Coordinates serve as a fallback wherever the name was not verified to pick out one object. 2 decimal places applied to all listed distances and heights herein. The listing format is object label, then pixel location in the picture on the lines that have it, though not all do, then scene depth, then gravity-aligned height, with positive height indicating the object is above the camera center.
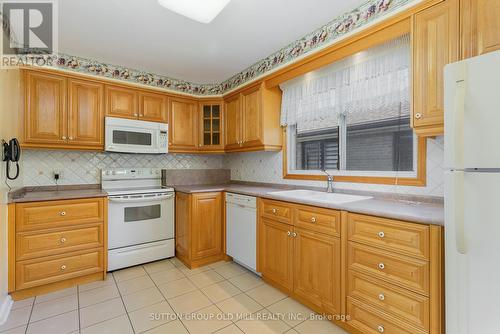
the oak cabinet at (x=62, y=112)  2.40 +0.58
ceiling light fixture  1.57 +1.07
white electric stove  2.58 -0.61
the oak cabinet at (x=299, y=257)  1.73 -0.75
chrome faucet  2.35 -0.18
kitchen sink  2.03 -0.28
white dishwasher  2.46 -0.69
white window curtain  1.86 +0.70
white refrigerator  0.99 -0.13
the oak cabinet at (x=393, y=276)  1.24 -0.64
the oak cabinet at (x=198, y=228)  2.72 -0.73
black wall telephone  1.92 +0.12
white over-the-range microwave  2.75 +0.36
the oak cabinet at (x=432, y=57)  1.39 +0.66
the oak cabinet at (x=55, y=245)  2.06 -0.73
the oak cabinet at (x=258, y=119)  2.83 +0.58
